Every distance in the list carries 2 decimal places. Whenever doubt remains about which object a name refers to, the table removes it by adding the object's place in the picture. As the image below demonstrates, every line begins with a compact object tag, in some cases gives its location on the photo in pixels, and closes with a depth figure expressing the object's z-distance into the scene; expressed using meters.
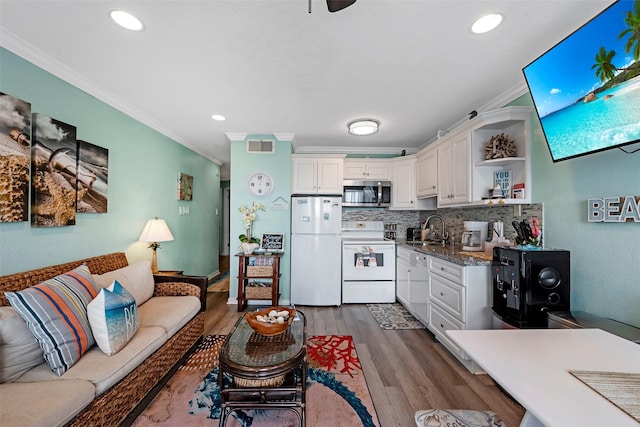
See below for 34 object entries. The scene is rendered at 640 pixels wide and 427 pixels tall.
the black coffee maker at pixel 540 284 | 1.76
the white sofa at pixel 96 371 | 1.15
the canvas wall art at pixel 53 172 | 1.87
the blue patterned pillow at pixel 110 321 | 1.55
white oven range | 3.73
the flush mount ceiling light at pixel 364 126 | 3.06
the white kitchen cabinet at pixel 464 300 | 2.19
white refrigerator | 3.69
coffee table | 1.43
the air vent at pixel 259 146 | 3.71
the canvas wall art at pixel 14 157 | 1.66
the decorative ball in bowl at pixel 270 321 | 1.74
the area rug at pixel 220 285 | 4.58
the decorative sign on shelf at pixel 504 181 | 2.45
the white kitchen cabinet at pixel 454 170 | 2.67
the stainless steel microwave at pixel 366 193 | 4.09
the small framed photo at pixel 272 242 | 3.69
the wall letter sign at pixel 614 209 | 1.47
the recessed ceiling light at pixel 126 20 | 1.49
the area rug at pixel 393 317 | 3.05
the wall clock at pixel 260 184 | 3.72
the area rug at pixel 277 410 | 1.63
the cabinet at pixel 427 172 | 3.39
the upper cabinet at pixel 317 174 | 3.90
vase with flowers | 3.49
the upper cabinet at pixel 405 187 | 3.99
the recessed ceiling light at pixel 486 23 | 1.50
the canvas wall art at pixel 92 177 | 2.24
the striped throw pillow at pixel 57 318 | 1.38
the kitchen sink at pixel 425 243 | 3.56
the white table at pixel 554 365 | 0.64
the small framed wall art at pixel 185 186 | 3.90
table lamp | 2.90
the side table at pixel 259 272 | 3.43
